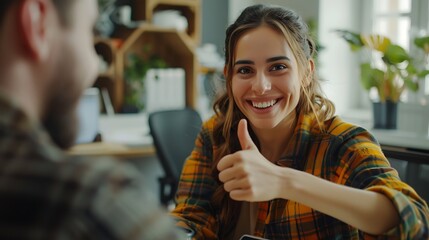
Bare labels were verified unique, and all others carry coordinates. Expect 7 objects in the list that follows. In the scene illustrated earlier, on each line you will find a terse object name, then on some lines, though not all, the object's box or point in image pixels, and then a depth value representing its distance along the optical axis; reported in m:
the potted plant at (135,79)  3.54
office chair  2.70
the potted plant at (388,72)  2.80
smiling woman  1.23
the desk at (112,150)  2.87
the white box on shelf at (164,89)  3.59
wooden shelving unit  3.45
